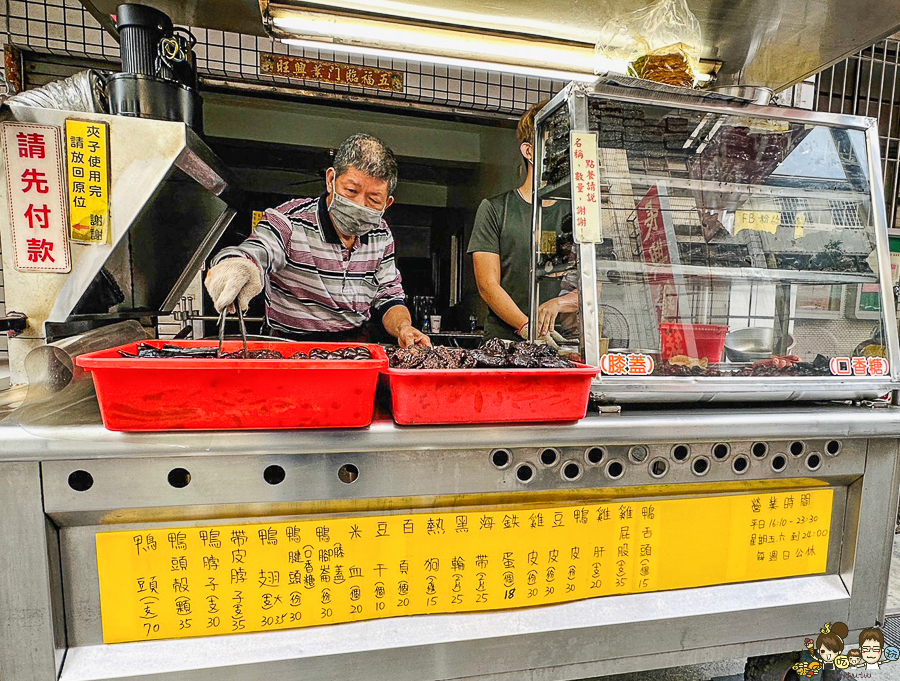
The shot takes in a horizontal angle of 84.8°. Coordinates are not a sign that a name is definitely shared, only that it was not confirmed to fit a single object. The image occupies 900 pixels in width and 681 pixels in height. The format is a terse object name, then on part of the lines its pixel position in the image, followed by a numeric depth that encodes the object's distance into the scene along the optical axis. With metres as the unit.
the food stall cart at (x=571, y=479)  1.05
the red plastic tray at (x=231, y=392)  0.95
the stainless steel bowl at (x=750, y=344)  1.55
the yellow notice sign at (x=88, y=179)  1.24
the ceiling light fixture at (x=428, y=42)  1.78
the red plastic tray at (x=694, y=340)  1.49
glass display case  1.40
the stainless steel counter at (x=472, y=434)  0.98
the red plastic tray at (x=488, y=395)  1.09
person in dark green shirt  2.52
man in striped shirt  1.88
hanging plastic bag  1.57
